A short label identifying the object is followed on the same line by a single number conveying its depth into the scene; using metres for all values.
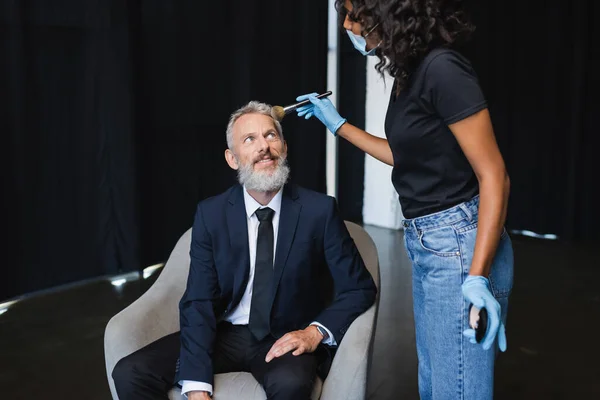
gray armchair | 1.67
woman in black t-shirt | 1.24
